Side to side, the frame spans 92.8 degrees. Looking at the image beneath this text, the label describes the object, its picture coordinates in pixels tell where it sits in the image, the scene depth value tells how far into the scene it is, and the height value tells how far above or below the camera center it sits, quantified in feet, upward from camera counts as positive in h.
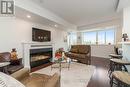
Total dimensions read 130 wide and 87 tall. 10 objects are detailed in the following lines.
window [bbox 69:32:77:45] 18.03 +1.61
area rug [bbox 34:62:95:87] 5.65 -3.57
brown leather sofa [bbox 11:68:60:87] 3.07 -2.26
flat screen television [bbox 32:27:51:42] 9.55 +1.42
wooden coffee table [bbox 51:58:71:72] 8.07 -2.46
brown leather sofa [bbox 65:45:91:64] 10.26 -1.80
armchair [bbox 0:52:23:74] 5.92 -1.82
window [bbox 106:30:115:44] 14.98 +1.82
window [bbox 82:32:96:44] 17.10 +1.78
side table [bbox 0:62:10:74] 4.74 -1.96
